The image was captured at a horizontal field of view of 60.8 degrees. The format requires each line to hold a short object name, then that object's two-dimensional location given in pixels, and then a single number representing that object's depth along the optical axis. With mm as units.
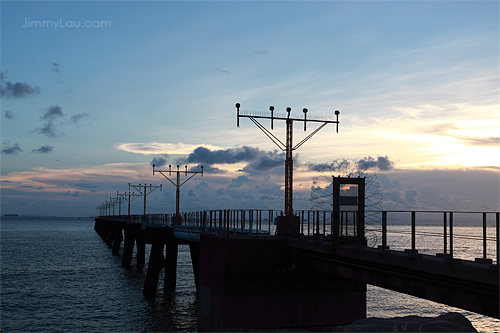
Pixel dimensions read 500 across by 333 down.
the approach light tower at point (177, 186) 54219
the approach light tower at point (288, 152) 20934
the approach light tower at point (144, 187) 89500
